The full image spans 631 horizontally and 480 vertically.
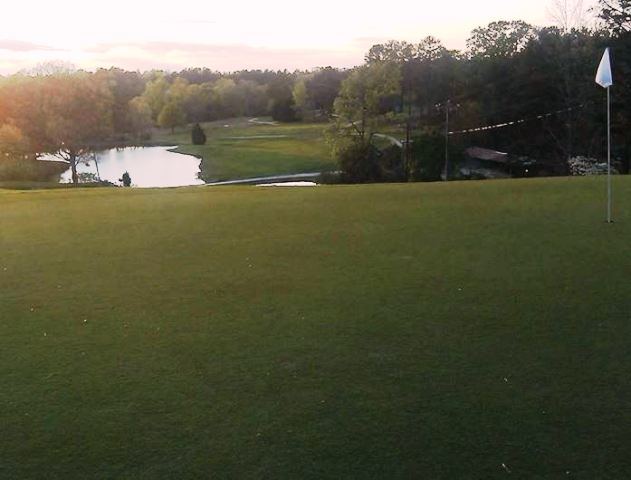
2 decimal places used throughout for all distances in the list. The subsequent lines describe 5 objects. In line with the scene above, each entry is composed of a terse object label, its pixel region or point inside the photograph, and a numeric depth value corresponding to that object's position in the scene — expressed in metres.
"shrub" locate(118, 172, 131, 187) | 38.19
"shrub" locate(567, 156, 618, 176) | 33.53
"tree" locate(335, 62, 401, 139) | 46.72
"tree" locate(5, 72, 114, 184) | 45.78
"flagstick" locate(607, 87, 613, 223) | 9.49
